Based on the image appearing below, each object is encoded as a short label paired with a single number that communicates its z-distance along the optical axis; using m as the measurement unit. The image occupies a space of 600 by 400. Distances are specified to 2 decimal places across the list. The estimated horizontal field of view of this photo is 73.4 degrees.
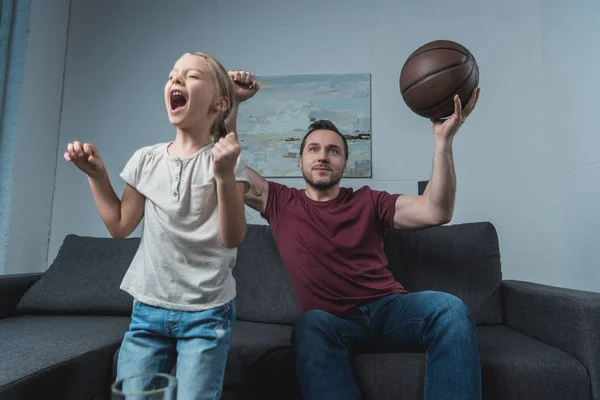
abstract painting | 2.24
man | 1.12
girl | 0.90
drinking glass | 0.36
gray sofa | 1.16
